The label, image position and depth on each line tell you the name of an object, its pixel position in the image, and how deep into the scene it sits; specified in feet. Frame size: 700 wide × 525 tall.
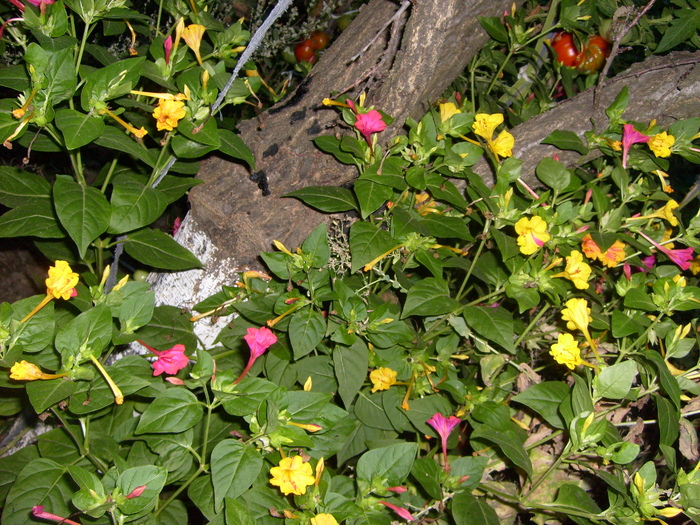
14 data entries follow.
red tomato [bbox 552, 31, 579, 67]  3.45
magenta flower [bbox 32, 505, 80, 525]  2.46
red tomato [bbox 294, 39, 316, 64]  4.06
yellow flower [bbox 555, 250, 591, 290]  2.73
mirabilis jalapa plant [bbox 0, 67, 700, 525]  2.54
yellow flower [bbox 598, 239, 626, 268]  2.83
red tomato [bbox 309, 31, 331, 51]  4.04
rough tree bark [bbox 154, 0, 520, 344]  2.81
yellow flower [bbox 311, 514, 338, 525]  2.48
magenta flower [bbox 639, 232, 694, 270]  2.92
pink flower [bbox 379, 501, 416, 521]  2.58
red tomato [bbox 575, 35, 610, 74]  3.40
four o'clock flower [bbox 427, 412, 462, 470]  2.77
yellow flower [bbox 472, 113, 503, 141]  2.77
